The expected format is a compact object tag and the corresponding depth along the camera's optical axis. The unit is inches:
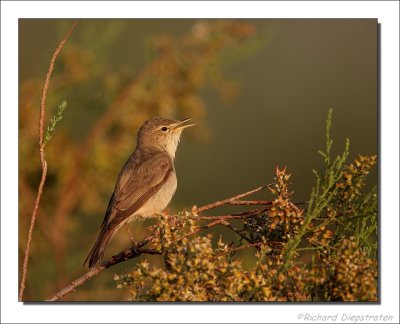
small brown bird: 416.8
